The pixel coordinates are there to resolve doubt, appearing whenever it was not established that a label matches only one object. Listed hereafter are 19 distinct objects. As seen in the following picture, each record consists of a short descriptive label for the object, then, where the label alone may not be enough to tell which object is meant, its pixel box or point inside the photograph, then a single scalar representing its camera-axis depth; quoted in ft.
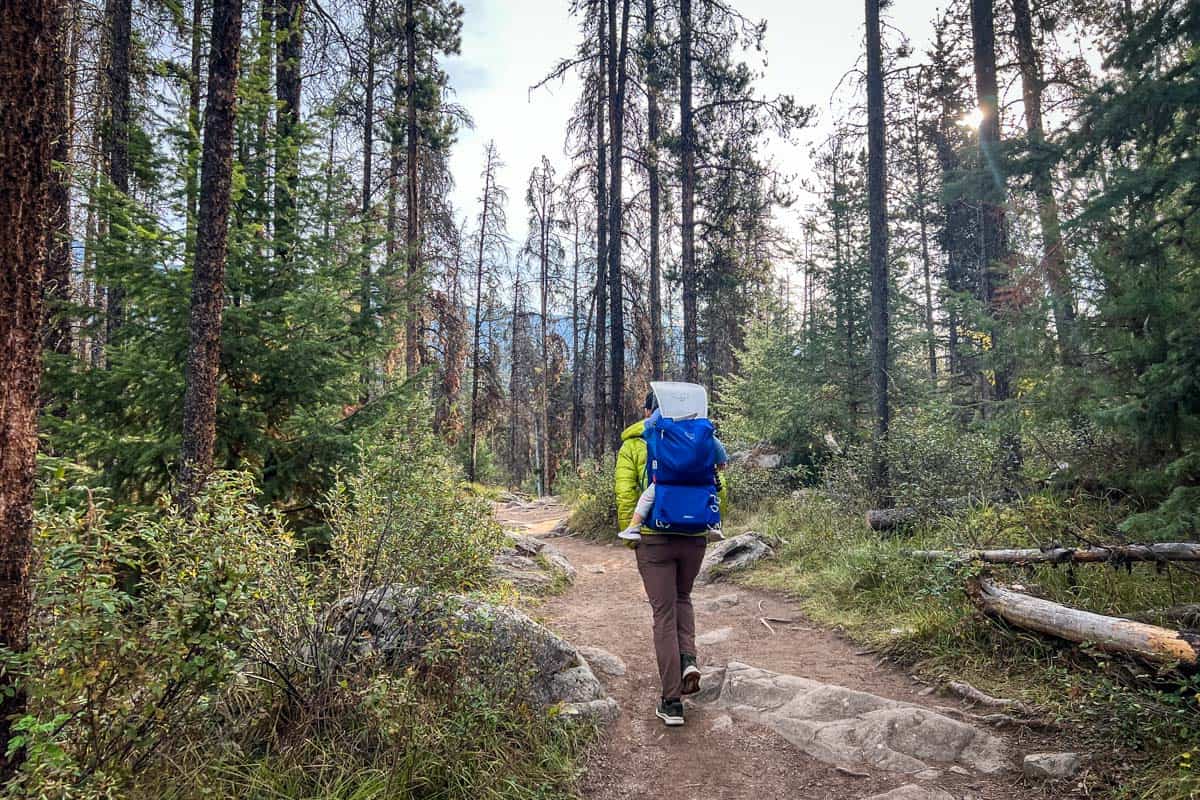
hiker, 13.26
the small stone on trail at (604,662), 16.33
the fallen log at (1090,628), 10.89
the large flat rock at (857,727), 11.22
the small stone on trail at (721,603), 22.75
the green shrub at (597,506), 39.22
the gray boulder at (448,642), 11.25
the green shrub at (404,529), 12.30
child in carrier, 13.39
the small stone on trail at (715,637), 19.20
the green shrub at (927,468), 24.99
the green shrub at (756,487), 38.98
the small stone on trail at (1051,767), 10.19
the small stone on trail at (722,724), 13.20
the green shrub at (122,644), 7.13
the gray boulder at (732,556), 27.12
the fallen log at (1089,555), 13.64
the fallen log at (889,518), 24.85
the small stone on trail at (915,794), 9.95
